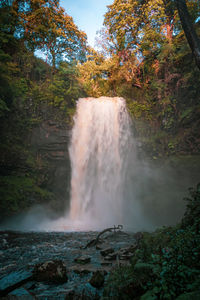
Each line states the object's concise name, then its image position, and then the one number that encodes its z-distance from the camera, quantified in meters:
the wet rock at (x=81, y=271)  3.35
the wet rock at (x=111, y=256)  4.07
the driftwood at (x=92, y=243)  5.25
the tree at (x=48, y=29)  13.02
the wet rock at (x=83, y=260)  3.88
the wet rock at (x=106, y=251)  4.38
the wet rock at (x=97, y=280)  2.82
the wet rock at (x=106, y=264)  3.74
